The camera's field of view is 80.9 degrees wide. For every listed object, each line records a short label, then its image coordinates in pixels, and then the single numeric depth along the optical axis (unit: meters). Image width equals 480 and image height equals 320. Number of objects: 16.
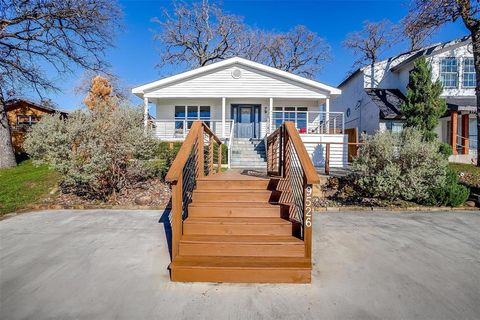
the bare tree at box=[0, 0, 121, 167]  12.27
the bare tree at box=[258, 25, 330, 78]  28.86
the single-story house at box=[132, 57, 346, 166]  14.18
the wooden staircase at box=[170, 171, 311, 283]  3.12
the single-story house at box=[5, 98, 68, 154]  17.66
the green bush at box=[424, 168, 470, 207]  6.71
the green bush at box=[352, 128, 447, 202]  6.51
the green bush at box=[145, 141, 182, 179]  8.20
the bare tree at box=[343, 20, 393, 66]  26.07
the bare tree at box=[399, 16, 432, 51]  12.53
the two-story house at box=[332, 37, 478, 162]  14.63
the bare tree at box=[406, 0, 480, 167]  10.84
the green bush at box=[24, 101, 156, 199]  6.77
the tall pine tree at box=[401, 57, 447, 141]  12.48
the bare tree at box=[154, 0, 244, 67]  25.42
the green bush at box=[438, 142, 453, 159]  10.89
